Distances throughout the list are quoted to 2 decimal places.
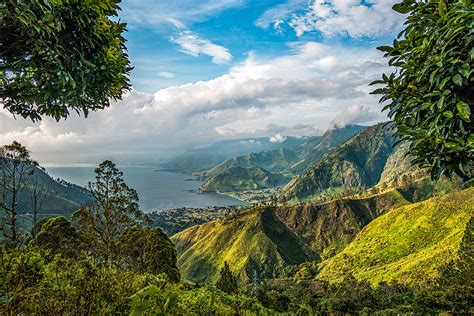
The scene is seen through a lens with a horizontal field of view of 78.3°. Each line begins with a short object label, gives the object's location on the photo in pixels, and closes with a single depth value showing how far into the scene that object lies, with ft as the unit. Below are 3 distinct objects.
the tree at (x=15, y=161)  52.30
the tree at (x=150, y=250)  82.38
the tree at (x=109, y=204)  65.31
